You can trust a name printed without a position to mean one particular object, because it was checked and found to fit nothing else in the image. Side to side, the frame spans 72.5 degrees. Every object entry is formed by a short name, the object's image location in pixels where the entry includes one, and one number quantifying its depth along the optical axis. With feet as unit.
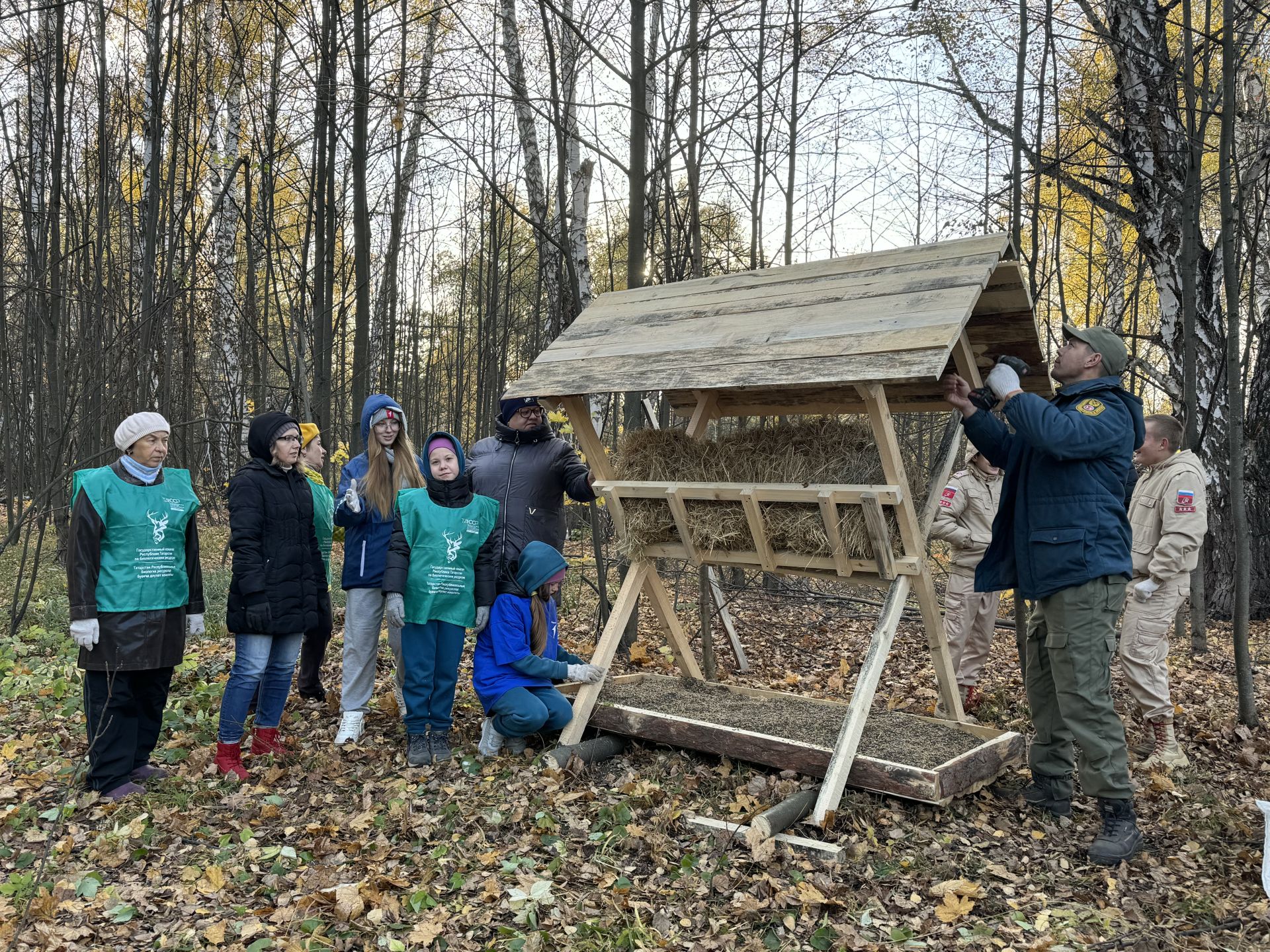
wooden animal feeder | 13.23
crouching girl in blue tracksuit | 16.11
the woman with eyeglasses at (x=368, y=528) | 17.44
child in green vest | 16.37
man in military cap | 12.82
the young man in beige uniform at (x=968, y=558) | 20.02
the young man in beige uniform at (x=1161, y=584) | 16.48
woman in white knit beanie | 14.56
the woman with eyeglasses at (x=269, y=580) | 15.72
